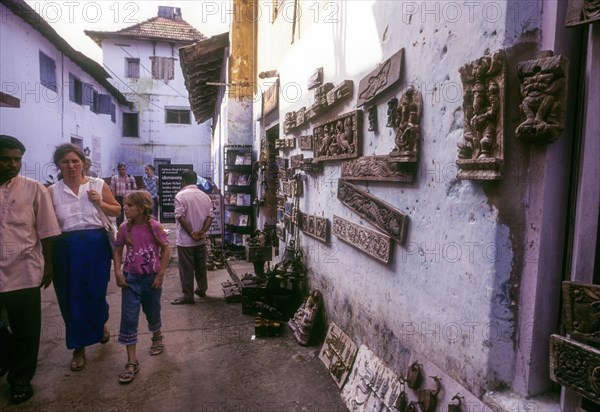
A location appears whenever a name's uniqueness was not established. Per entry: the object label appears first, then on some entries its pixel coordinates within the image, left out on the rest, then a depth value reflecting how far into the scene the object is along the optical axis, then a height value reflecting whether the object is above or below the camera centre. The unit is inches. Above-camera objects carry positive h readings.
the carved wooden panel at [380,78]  104.7 +30.4
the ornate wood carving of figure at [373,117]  118.4 +20.0
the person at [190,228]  204.2 -26.6
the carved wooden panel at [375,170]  103.5 +4.0
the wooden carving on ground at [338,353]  127.0 -59.0
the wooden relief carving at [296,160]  193.5 +10.5
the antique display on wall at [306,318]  157.8 -56.6
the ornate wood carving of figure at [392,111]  106.7 +19.9
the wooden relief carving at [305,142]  180.3 +18.5
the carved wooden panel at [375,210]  105.1 -7.8
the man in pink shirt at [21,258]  113.7 -25.4
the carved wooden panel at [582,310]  59.3 -18.7
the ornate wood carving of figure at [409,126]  96.1 +14.5
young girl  131.9 -28.9
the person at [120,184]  378.3 -8.2
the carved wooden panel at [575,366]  59.3 -27.8
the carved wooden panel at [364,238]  111.2 -17.5
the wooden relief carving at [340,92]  136.7 +32.6
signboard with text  396.5 -8.9
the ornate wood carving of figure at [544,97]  63.2 +15.0
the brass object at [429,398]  86.9 -47.3
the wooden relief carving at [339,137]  129.0 +16.6
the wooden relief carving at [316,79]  170.2 +45.4
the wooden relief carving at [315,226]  161.5 -19.6
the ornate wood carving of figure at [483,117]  70.1 +12.8
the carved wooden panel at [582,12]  58.5 +27.3
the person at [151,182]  424.6 -6.0
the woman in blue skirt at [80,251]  129.6 -26.0
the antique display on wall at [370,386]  103.5 -56.9
